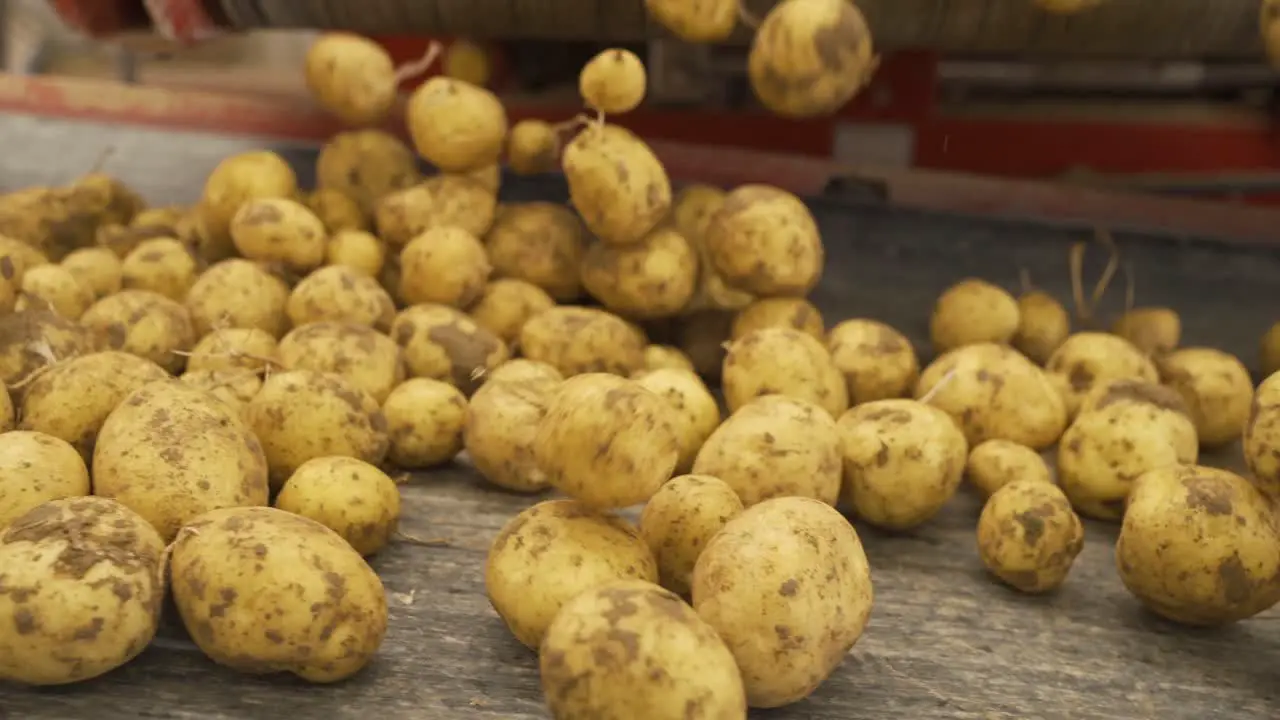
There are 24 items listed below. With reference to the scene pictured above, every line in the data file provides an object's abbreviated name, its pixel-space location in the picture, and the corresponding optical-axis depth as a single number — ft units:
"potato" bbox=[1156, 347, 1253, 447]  2.83
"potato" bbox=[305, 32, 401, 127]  3.15
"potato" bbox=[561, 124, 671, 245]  2.81
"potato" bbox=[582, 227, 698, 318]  2.91
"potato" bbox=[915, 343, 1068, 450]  2.73
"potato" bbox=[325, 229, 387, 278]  3.01
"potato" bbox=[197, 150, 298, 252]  3.04
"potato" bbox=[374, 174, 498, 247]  3.02
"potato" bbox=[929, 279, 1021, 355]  2.99
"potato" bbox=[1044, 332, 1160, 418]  2.84
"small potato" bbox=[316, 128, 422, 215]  3.19
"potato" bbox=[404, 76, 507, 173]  3.02
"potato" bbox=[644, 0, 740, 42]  2.79
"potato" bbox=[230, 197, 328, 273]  2.92
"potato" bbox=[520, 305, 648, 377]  2.84
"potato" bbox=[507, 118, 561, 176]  3.06
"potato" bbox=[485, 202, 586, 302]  3.03
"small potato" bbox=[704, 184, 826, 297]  2.86
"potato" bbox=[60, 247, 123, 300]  2.90
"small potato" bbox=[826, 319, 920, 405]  2.83
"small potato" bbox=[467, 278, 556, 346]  2.96
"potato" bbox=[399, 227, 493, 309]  2.91
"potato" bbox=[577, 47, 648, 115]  2.78
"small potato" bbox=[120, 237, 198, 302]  2.95
